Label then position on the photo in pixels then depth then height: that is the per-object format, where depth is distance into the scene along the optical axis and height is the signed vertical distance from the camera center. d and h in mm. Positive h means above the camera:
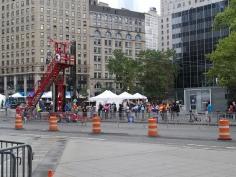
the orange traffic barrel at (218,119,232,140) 21172 -857
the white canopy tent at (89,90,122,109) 53812 +1168
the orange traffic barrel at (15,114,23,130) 33141 -880
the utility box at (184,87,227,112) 50531 +1155
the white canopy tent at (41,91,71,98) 65688 +1987
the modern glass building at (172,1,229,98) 115312 +16307
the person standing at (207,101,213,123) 37988 -193
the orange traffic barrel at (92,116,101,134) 27344 -856
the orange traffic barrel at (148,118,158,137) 24336 -871
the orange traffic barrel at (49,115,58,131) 30453 -878
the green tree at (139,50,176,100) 106425 +7711
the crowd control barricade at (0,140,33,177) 8248 -858
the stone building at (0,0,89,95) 148125 +22805
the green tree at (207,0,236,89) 41125 +4695
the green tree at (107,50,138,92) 104562 +8391
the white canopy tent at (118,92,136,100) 54238 +1494
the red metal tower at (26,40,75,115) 46000 +3567
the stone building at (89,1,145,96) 164375 +25085
